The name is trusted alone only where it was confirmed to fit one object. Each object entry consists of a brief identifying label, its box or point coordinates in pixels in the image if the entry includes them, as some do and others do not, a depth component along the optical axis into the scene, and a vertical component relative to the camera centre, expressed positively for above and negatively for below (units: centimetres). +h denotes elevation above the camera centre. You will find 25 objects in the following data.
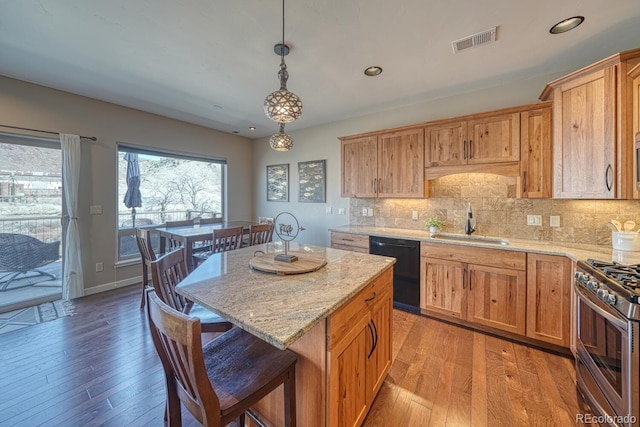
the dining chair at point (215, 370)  87 -72
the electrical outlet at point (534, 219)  269 -10
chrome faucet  302 -15
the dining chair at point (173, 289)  143 -48
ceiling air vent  201 +144
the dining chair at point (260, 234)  328 -32
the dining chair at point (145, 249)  290 -45
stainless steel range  124 -76
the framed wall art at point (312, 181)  449 +56
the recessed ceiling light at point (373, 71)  258 +148
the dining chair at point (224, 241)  301 -38
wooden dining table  308 -30
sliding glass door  301 -12
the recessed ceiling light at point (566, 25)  185 +143
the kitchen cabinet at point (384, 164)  316 +65
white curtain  324 -5
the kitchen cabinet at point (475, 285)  237 -77
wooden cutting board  157 -36
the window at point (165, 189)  395 +40
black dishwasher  293 -68
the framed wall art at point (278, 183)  509 +60
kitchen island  105 -48
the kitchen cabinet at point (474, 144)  257 +74
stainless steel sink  277 -32
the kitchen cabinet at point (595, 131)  188 +66
